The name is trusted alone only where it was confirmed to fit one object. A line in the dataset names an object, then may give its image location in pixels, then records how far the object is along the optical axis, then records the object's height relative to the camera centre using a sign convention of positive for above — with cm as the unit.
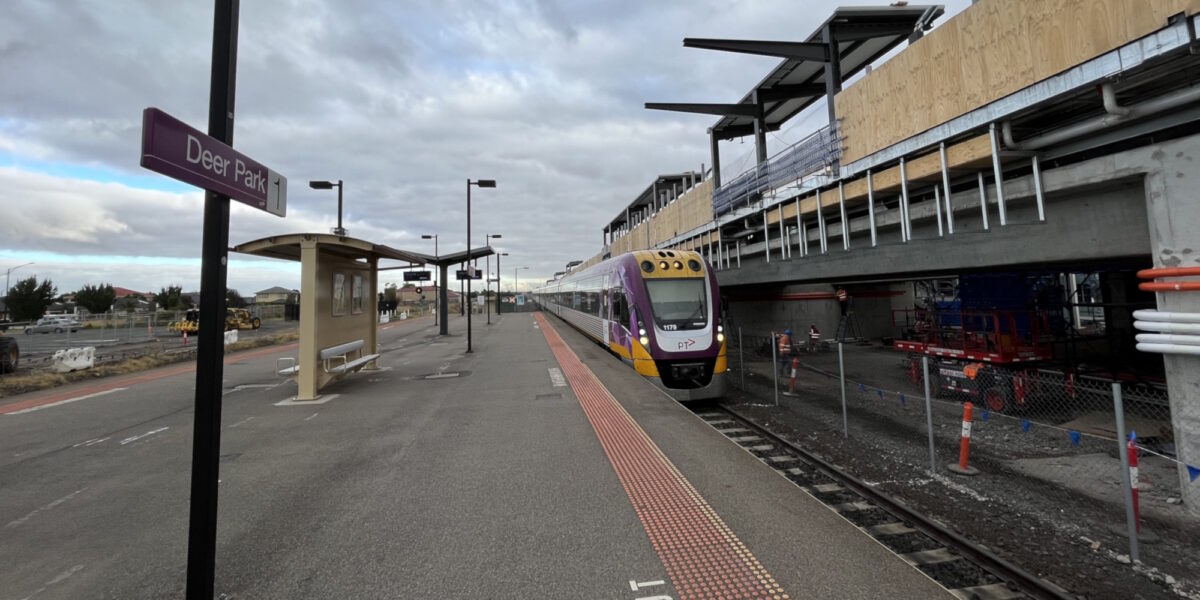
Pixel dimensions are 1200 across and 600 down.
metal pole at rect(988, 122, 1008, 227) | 598 +165
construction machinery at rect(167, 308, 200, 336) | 2977 +33
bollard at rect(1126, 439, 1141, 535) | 416 -151
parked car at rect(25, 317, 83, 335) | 3616 +57
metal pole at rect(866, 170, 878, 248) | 816 +203
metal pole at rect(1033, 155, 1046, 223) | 571 +138
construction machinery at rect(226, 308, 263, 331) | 3321 +59
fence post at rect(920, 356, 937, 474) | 608 -184
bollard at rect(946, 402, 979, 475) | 614 -202
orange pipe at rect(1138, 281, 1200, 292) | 450 +13
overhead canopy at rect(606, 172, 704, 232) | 2964 +890
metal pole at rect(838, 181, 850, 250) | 888 +161
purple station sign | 195 +81
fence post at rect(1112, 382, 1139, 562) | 402 -156
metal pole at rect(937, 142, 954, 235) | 664 +170
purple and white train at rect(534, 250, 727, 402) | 1000 -16
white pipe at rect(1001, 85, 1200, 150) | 433 +193
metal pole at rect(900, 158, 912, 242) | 751 +166
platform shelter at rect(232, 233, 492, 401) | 959 +65
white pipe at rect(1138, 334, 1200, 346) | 457 -40
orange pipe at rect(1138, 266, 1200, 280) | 452 +27
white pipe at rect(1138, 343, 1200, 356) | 454 -50
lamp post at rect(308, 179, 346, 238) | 1859 +562
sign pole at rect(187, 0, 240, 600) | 236 -25
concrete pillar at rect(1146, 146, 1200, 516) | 456 +56
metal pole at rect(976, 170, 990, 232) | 642 +142
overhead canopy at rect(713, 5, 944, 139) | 1072 +727
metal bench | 1024 -86
